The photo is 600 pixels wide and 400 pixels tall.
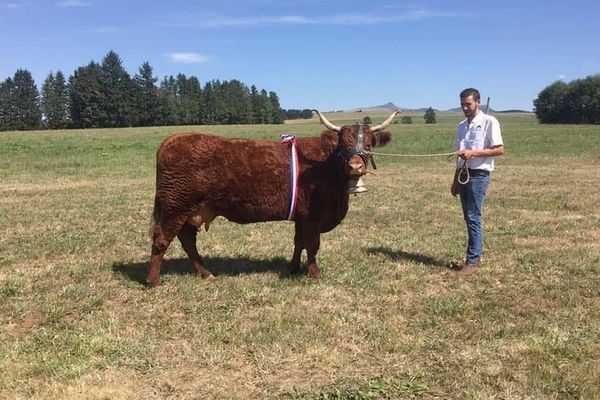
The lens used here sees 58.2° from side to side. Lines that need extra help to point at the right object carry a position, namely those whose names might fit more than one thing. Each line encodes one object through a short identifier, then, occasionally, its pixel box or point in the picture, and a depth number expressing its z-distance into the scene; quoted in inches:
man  282.4
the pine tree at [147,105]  4020.7
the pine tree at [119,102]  3914.9
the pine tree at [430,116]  3938.5
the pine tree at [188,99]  4415.1
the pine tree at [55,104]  4138.8
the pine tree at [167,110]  4087.1
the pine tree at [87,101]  3906.7
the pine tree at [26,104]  3998.5
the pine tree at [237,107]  4628.4
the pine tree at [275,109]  4813.0
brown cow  260.7
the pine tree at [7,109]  3951.8
